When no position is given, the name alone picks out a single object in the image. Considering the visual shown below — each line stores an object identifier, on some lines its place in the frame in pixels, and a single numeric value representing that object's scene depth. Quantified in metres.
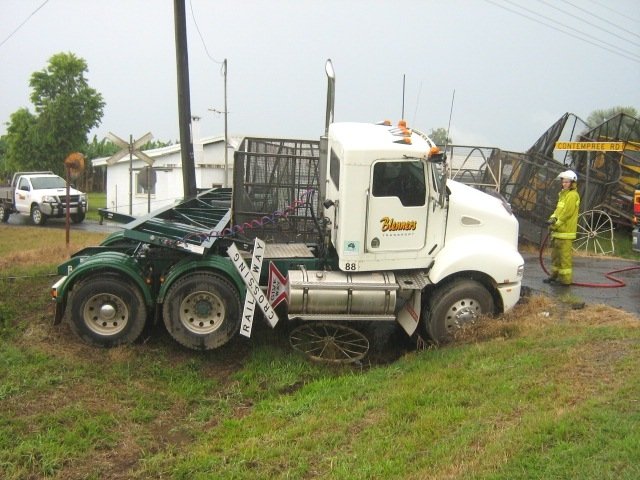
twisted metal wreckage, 15.40
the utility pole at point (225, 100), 29.30
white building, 30.88
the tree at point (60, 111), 38.00
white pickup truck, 24.41
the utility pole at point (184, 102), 11.73
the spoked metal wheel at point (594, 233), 15.88
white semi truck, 7.22
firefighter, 9.62
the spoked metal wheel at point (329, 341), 7.57
